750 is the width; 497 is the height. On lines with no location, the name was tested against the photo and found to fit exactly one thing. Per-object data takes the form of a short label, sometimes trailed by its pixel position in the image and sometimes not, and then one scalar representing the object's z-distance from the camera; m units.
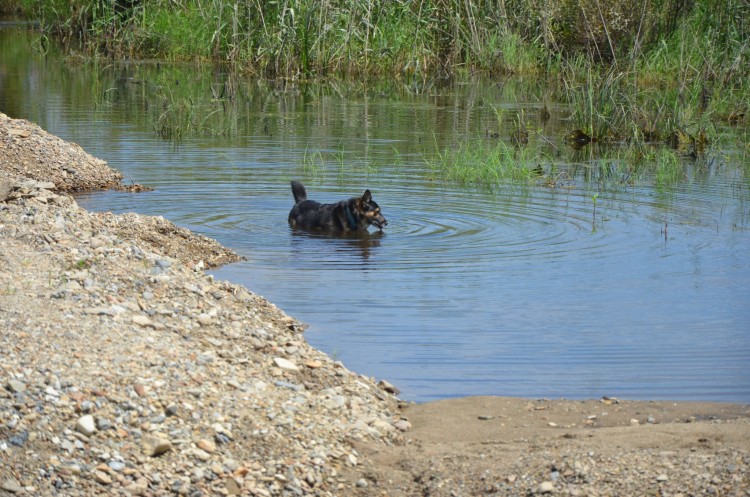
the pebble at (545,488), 10.55
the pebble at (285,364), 13.32
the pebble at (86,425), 10.84
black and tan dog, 23.48
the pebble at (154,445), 10.77
